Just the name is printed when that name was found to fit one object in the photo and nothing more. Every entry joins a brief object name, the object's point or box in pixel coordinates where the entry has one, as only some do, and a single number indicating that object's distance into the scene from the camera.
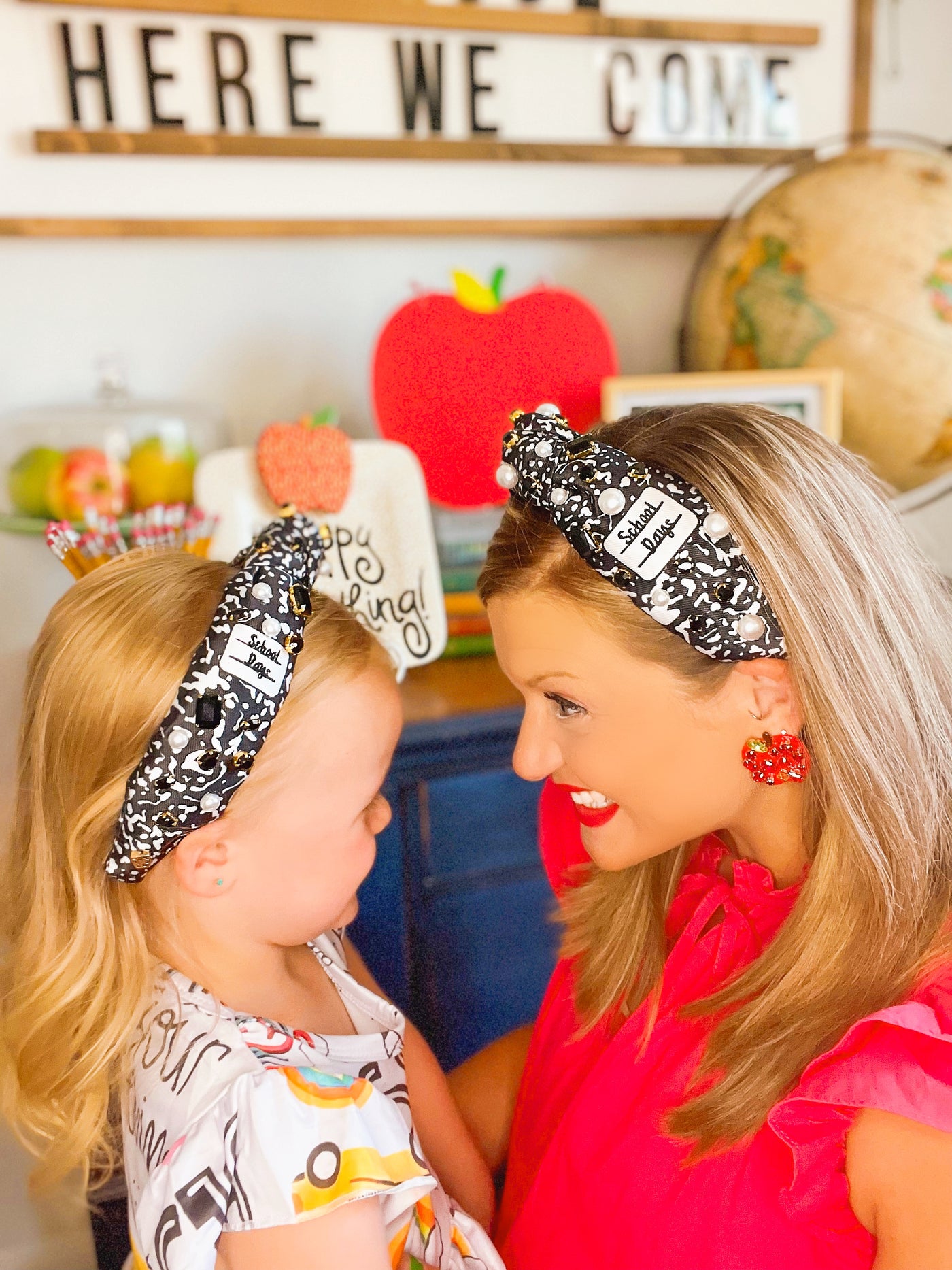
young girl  0.76
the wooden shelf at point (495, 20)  1.51
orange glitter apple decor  1.36
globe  1.50
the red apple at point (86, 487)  1.38
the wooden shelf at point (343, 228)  1.49
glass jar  1.39
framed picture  1.55
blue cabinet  1.37
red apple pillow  1.51
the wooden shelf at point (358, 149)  1.48
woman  0.74
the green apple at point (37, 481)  1.39
